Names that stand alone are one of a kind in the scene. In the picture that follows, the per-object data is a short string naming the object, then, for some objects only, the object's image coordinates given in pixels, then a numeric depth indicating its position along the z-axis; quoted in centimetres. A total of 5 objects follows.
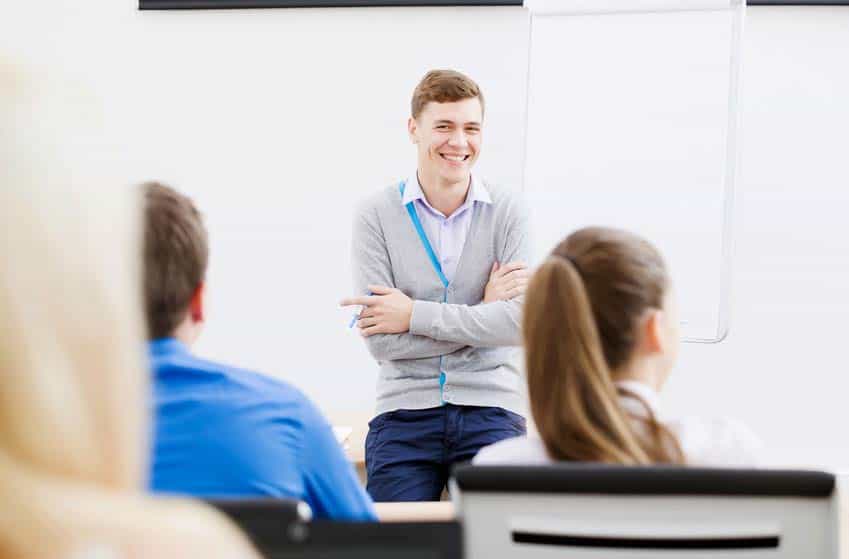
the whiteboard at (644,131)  512
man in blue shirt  323
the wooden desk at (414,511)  382
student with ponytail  337
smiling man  462
